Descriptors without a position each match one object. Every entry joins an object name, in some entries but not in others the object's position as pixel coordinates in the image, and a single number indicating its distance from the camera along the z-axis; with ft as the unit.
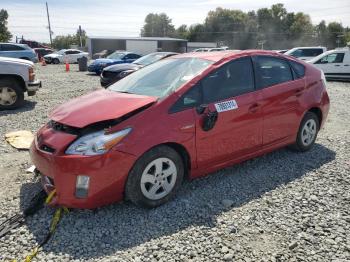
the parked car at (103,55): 119.49
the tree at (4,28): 179.81
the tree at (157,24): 373.40
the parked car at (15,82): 27.71
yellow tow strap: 9.75
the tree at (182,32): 326.67
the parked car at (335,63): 53.06
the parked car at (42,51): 123.87
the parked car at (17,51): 69.58
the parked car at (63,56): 107.45
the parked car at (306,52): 68.61
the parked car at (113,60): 62.54
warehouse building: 177.88
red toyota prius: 10.97
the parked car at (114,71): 41.55
